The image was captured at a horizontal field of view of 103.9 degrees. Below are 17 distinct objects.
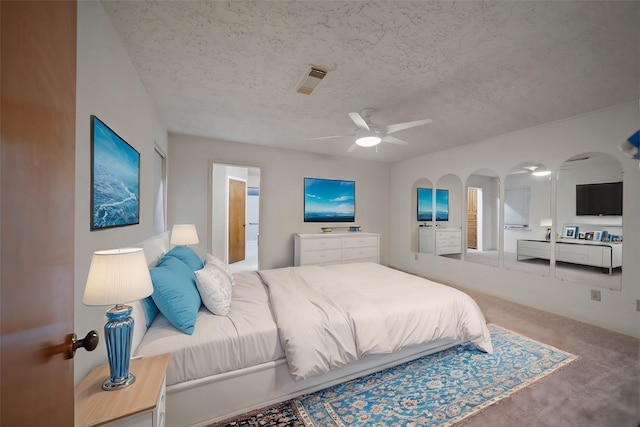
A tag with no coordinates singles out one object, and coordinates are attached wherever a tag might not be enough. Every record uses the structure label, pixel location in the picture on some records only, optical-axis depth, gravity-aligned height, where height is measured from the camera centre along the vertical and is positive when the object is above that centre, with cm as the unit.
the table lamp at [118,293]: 104 -34
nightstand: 97 -78
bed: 149 -86
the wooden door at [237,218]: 584 -13
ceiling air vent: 212 +120
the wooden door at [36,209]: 41 +1
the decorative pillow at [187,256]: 236 -43
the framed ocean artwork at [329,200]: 510 +29
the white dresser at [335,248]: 465 -67
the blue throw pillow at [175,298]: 159 -57
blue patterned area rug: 159 -129
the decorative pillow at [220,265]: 242 -52
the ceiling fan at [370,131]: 253 +90
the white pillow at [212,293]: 184 -60
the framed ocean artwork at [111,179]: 134 +21
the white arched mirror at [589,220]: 296 -7
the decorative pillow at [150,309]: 169 -67
